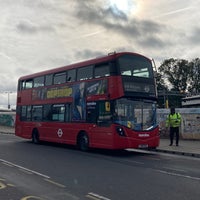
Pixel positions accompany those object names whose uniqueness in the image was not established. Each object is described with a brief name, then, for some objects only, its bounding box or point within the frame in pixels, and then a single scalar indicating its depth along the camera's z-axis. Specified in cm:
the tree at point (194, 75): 5501
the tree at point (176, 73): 5547
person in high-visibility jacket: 1244
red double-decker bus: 1020
